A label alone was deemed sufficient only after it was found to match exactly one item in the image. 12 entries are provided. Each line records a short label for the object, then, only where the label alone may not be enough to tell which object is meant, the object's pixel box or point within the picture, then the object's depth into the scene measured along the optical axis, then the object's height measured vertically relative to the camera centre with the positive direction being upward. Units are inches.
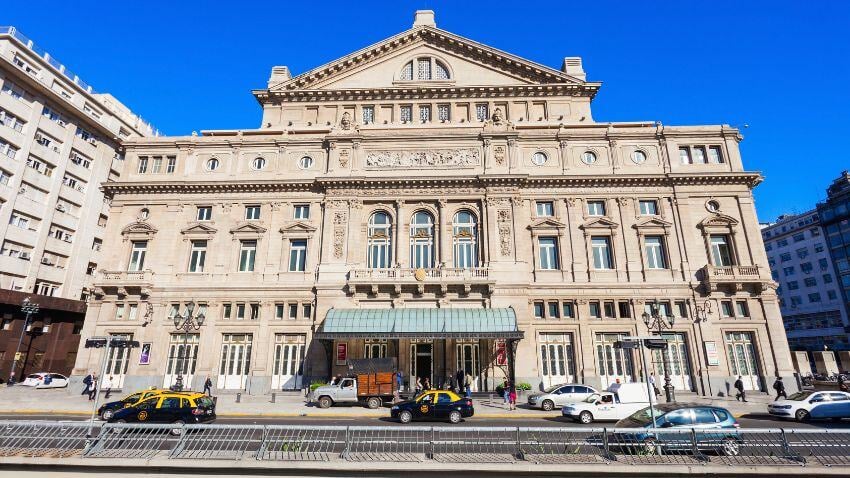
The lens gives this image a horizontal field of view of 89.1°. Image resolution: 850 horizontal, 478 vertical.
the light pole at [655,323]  1210.3 +119.1
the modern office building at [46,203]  1680.6 +686.4
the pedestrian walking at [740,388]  1063.1 -53.1
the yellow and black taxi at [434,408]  805.9 -74.9
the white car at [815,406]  832.3 -76.2
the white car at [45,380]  1502.2 -46.3
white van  801.6 -71.7
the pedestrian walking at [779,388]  1048.2 -52.0
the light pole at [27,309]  1546.5 +199.9
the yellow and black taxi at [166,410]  711.1 -69.7
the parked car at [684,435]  390.3 -64.9
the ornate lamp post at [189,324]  1225.4 +123.5
